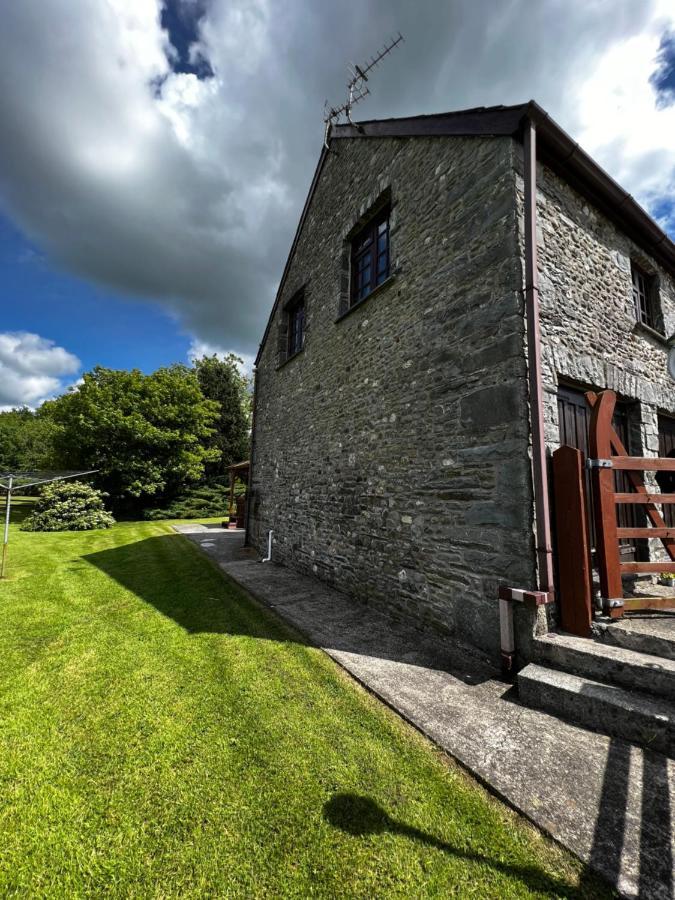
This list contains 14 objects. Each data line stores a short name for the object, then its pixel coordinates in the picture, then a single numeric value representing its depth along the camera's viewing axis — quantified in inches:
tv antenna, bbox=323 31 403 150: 312.2
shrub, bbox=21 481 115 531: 581.6
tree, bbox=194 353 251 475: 977.5
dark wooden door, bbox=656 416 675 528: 226.4
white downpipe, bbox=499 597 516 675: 135.6
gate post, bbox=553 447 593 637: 134.6
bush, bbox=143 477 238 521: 796.3
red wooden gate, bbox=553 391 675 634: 135.5
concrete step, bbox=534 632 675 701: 106.7
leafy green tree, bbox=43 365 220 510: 707.4
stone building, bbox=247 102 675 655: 150.4
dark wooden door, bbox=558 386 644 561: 171.3
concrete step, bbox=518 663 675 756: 96.6
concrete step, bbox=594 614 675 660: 119.0
